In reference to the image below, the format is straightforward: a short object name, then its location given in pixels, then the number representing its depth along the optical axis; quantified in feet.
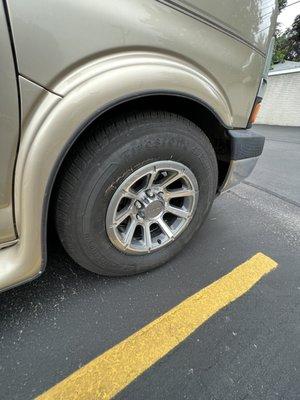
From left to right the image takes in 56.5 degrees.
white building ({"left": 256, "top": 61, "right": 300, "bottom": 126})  39.50
